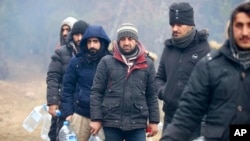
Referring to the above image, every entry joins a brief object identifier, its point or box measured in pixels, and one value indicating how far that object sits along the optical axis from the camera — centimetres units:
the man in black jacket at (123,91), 1003
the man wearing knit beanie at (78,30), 1209
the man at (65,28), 1349
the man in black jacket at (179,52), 907
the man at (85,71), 1105
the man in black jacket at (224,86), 599
